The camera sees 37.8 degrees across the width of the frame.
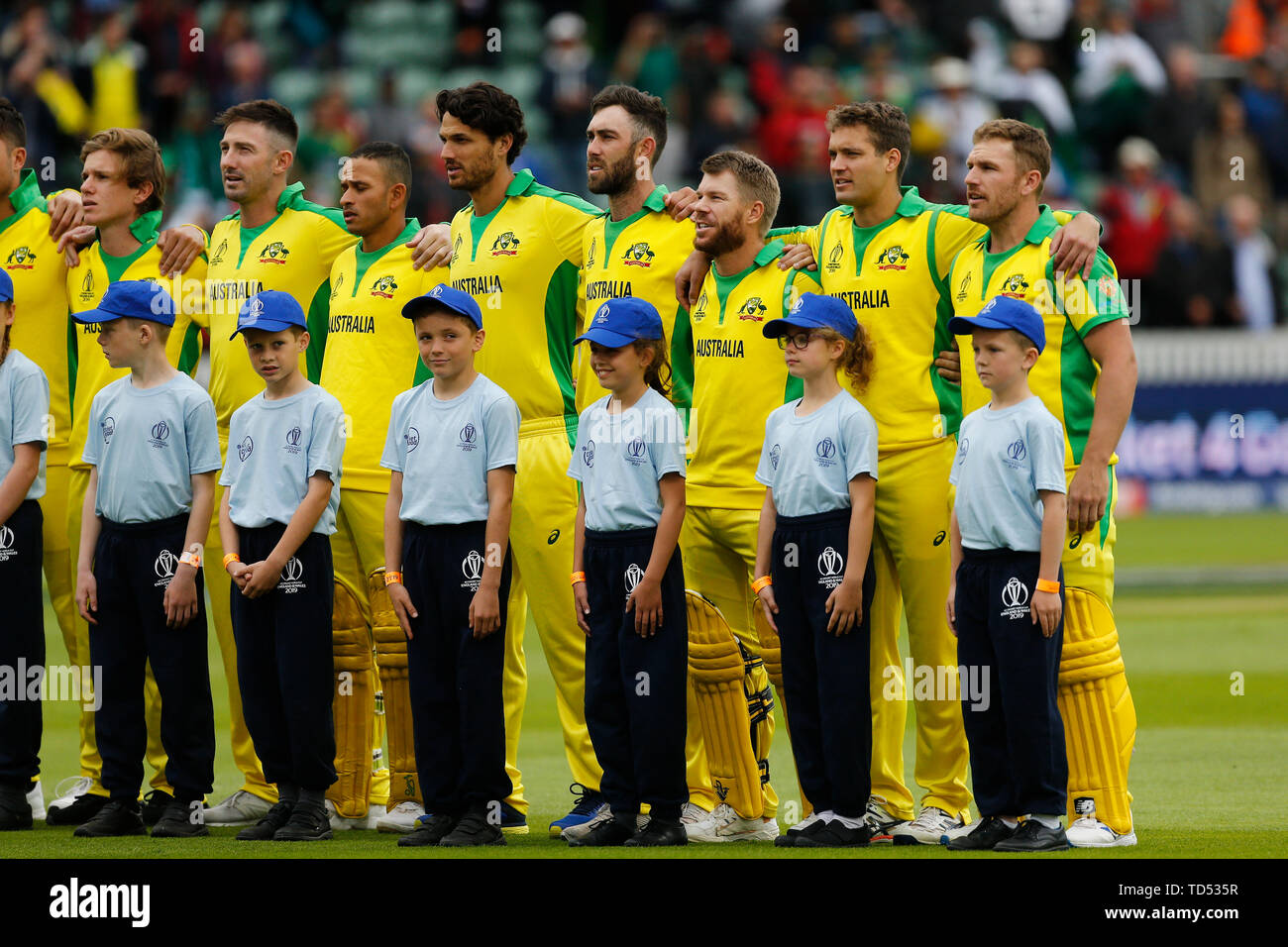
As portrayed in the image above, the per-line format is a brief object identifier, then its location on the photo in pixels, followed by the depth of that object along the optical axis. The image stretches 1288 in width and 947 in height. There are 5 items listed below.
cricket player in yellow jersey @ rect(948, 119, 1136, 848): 7.00
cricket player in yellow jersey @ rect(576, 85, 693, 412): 7.90
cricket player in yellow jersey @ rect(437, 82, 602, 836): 7.86
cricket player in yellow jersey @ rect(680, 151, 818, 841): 7.55
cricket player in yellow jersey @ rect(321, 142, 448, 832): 7.92
